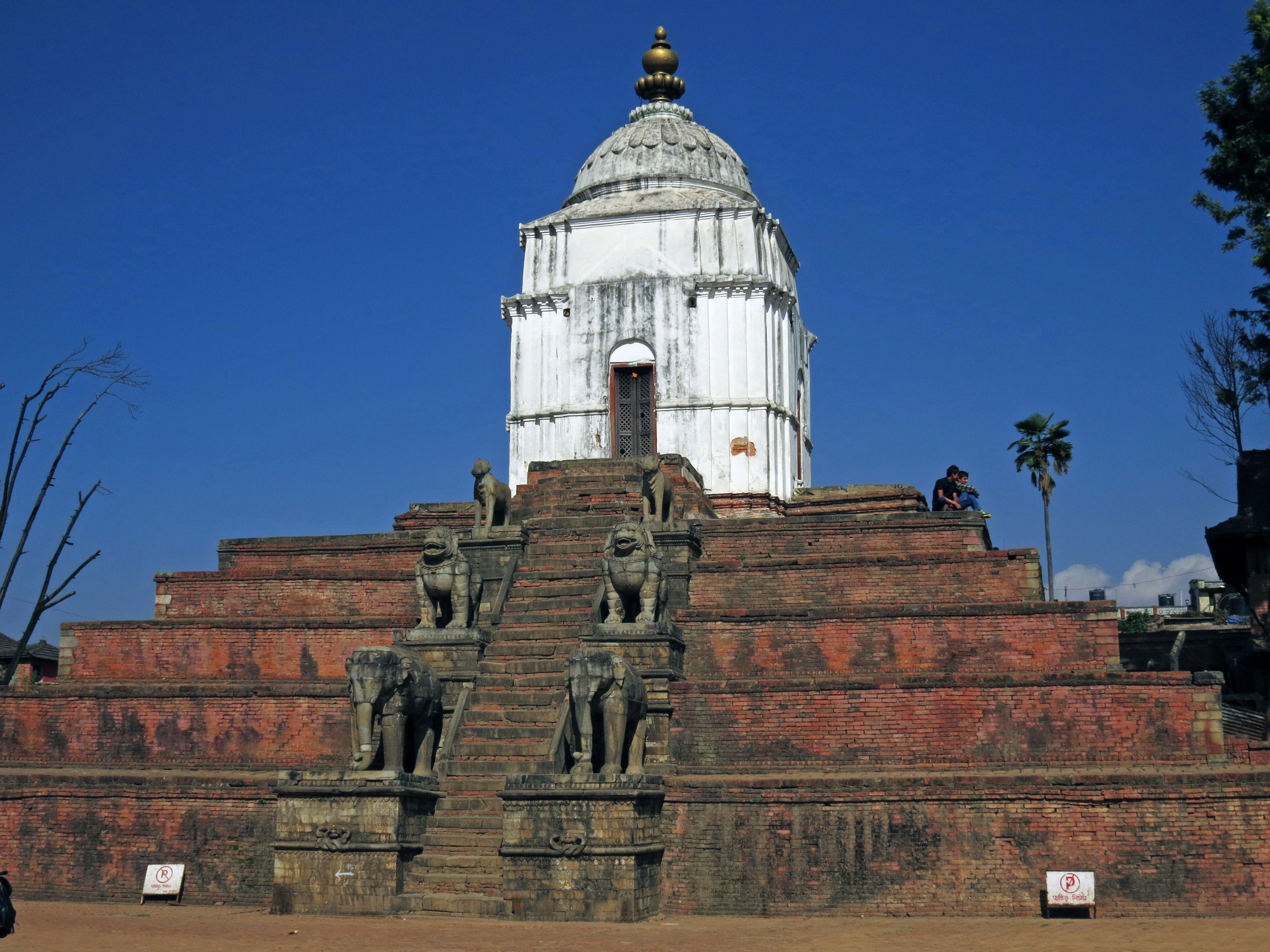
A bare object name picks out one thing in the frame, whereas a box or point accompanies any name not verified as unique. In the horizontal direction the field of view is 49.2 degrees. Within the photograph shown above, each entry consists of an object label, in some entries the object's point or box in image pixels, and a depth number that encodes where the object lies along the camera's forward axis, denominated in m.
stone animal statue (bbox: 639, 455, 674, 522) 22.48
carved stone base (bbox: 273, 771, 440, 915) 16.75
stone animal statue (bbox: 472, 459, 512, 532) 23.34
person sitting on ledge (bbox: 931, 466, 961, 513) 27.12
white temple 29.78
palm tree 52.84
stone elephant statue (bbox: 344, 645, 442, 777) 17.56
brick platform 16.80
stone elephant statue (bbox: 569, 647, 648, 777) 17.14
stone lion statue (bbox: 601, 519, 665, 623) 19.53
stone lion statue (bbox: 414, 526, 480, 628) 20.30
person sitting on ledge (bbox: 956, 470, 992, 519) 27.19
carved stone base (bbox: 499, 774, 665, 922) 16.25
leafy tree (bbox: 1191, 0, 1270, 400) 23.72
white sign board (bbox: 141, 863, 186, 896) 18.47
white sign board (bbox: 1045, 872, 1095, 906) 16.31
